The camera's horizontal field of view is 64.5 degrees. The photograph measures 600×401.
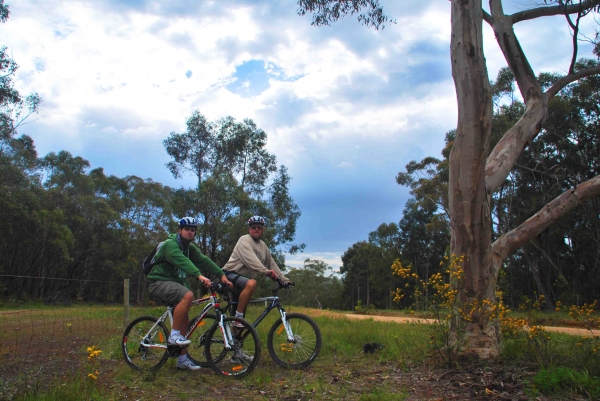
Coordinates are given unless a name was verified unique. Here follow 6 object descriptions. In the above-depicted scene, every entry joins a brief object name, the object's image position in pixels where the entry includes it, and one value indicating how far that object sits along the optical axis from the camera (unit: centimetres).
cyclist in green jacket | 528
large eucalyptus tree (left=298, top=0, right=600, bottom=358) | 545
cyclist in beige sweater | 594
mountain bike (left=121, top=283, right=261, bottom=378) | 536
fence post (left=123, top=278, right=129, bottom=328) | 901
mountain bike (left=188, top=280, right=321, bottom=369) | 561
